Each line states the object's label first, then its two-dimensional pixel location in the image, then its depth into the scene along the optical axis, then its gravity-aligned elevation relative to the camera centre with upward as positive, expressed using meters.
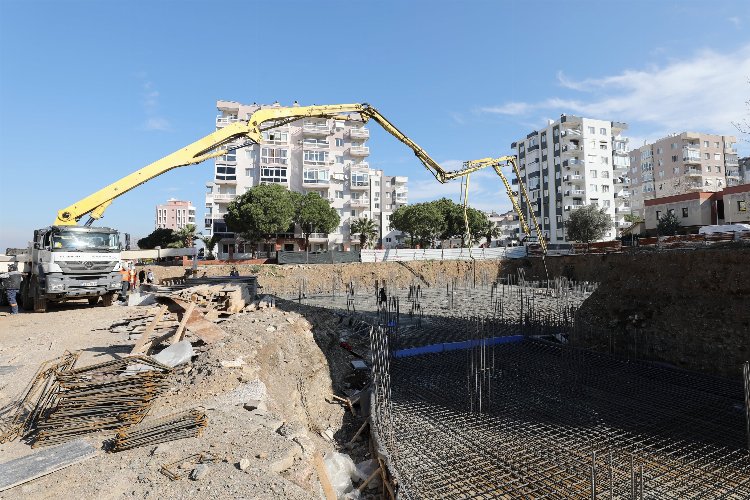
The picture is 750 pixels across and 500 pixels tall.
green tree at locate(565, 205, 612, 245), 41.00 +3.10
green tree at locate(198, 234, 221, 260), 42.06 +1.97
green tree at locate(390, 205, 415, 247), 43.38 +4.03
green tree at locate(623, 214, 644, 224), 56.17 +4.92
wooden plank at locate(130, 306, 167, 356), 7.63 -1.48
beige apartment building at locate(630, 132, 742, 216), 55.19 +12.35
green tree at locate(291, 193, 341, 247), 38.81 +4.36
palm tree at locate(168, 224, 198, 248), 44.86 +2.79
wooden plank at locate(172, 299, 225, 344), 8.56 -1.45
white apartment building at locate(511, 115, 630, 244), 51.03 +10.71
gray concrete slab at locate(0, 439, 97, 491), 4.09 -2.13
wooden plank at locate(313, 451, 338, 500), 4.74 -2.68
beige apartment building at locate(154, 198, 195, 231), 125.44 +15.02
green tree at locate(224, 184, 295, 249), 35.00 +4.12
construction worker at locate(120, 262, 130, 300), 15.57 -0.68
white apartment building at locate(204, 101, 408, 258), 42.91 +9.87
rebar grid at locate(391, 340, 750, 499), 5.05 -2.80
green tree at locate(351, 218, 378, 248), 45.44 +3.25
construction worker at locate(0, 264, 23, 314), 15.11 -0.77
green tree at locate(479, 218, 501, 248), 47.03 +3.00
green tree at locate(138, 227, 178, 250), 45.25 +2.68
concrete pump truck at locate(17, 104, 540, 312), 12.97 +0.76
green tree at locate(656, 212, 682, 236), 36.38 +2.51
